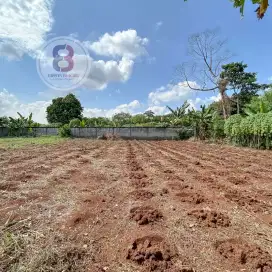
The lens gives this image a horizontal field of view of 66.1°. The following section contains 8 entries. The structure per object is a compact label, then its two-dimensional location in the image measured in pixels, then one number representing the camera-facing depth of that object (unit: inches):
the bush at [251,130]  379.8
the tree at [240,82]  857.0
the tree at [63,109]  1222.9
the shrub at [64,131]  730.4
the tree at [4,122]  775.5
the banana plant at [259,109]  456.0
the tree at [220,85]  745.2
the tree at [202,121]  615.8
